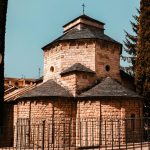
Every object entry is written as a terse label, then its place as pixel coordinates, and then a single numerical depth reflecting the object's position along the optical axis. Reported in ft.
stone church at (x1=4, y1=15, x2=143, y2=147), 62.69
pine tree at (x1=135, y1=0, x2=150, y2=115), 70.49
